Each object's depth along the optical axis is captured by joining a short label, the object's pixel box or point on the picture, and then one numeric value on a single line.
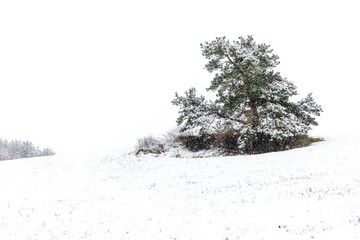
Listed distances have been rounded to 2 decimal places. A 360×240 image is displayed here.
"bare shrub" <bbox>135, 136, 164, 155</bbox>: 36.97
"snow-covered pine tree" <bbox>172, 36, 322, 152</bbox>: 33.41
